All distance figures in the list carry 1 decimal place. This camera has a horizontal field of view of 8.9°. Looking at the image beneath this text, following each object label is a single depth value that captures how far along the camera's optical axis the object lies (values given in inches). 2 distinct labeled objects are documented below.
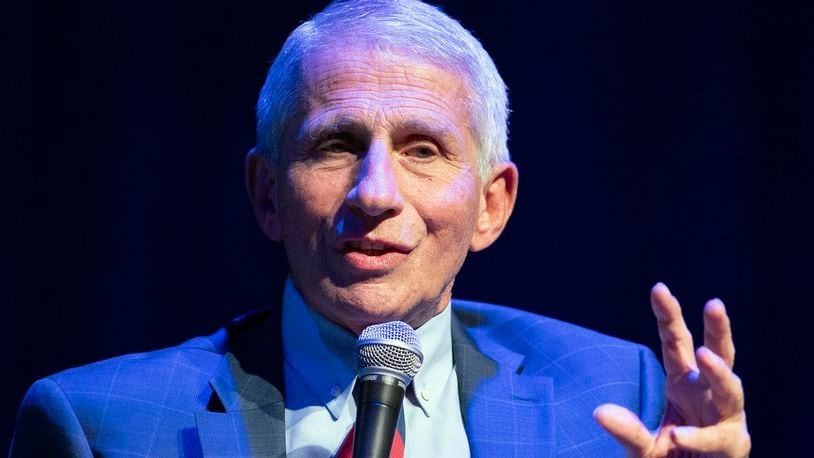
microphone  136.5
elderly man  144.2
